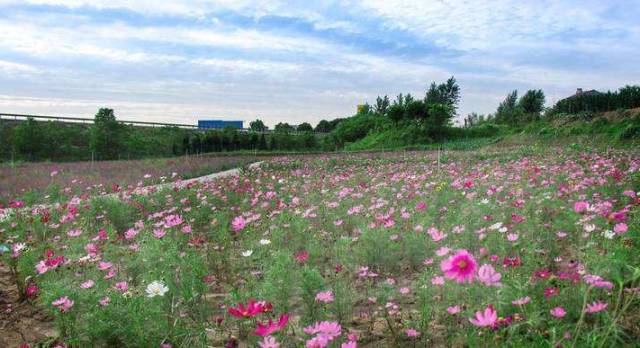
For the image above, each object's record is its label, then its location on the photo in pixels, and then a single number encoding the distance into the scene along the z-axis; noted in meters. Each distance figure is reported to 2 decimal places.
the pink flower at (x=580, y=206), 2.95
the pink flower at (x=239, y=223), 3.17
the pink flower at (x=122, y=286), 2.51
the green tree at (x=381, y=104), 56.51
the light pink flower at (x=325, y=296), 2.14
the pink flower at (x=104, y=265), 2.65
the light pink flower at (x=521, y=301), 1.77
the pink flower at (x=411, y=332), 1.97
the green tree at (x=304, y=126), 63.20
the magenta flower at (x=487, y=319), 1.50
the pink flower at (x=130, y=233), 3.34
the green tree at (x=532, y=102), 45.06
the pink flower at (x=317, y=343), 1.51
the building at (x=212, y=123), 70.12
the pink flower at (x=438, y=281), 2.28
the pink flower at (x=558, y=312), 1.76
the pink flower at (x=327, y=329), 1.65
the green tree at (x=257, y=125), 61.16
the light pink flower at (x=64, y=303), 2.18
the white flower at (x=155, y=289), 2.17
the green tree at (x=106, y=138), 28.80
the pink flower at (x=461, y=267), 1.50
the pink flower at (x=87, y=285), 2.40
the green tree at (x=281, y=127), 49.38
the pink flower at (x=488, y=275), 1.57
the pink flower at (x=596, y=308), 1.61
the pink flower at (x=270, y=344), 1.57
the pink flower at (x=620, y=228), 2.49
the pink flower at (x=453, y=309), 1.92
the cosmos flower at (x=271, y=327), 1.48
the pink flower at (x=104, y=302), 2.30
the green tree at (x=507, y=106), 38.06
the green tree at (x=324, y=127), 69.09
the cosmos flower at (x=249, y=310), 1.62
